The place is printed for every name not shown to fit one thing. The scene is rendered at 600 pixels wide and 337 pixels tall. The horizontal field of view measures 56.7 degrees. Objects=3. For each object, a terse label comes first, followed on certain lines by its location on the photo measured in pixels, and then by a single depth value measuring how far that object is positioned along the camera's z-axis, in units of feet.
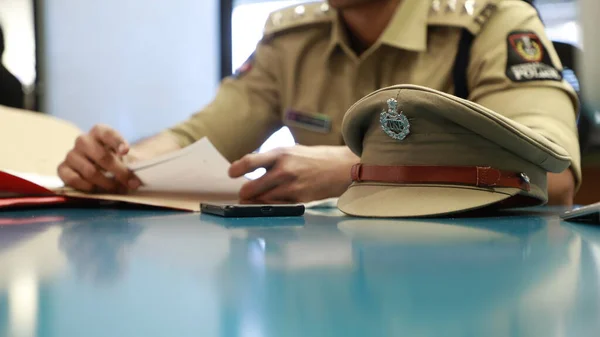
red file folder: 1.94
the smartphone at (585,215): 1.42
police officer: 2.17
